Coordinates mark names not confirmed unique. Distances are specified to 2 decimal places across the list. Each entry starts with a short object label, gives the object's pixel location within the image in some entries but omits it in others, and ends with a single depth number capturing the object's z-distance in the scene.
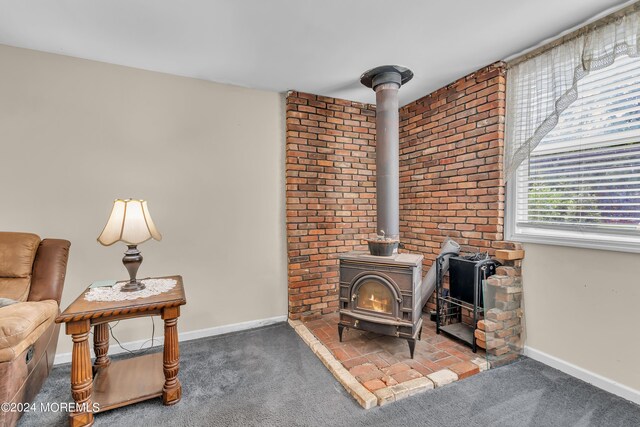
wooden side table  1.54
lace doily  1.73
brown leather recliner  1.38
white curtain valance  1.73
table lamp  1.79
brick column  2.18
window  1.77
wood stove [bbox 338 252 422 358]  2.20
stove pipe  2.46
